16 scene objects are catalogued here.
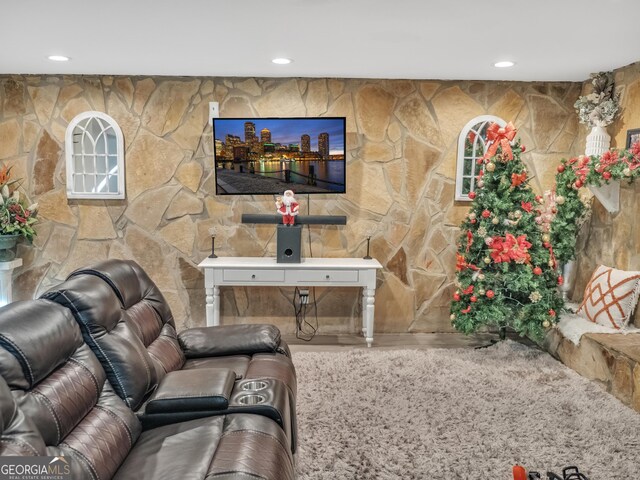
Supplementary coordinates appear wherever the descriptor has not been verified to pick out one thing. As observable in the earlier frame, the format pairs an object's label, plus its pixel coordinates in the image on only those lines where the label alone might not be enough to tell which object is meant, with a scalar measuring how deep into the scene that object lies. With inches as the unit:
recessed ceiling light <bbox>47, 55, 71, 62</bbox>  141.7
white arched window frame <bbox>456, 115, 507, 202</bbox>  174.1
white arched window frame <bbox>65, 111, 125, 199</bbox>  171.5
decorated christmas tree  153.7
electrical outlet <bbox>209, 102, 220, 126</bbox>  171.3
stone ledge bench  119.9
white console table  160.9
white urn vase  154.6
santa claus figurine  167.2
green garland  135.9
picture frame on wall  144.3
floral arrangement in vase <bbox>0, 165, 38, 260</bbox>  163.6
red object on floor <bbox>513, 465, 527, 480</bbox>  60.6
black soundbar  168.7
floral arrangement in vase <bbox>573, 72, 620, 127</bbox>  153.1
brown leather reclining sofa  59.3
